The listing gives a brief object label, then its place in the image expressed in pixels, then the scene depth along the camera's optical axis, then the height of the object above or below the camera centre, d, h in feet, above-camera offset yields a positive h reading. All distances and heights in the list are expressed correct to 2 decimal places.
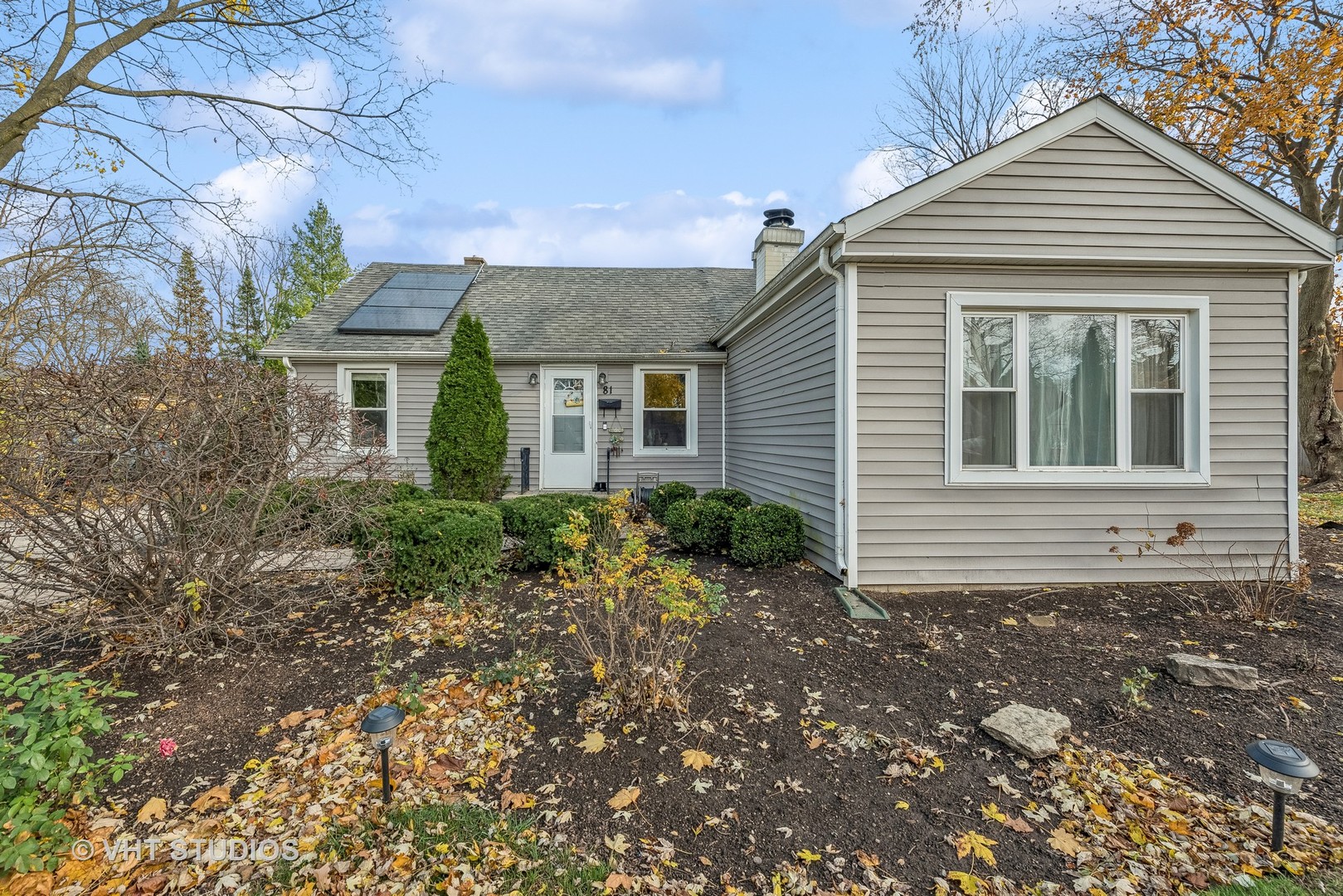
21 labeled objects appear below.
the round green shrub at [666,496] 26.68 -2.58
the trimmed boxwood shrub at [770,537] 18.52 -3.16
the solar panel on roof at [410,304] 32.01 +8.19
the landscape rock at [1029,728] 8.86 -4.66
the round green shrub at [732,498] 23.18 -2.32
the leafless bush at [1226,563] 15.55 -3.57
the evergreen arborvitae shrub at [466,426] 26.91 +0.74
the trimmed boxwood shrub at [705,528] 20.24 -3.10
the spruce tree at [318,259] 75.15 +24.97
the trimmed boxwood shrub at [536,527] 18.25 -2.78
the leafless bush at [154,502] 11.02 -1.29
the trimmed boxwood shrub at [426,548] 15.83 -3.02
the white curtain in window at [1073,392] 16.79 +1.53
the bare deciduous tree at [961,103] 48.42 +30.61
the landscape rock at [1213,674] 10.69 -4.42
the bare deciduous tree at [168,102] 19.92 +13.39
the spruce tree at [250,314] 54.34 +12.91
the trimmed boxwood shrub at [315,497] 13.44 -1.44
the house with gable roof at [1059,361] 16.26 +2.42
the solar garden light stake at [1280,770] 6.56 -3.81
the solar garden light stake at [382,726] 7.66 -3.86
